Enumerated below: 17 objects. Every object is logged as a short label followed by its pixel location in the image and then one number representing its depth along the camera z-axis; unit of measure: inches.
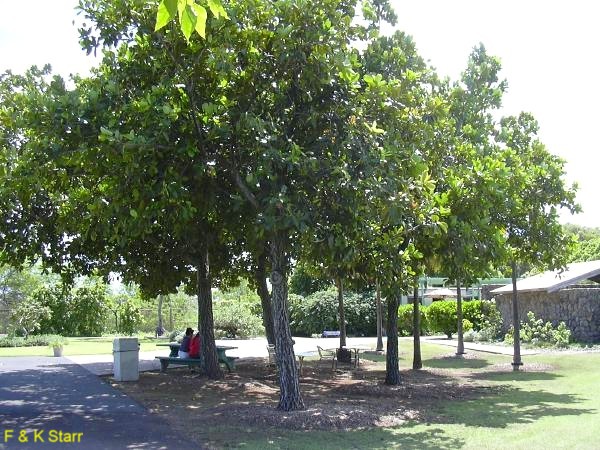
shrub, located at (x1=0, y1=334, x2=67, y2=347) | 1121.4
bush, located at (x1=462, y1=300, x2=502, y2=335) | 1154.0
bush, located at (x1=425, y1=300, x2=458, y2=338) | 1296.8
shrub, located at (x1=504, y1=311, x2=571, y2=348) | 944.3
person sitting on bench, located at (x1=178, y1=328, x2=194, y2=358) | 680.8
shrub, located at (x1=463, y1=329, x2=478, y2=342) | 1183.3
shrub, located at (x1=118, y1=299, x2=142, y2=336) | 1557.6
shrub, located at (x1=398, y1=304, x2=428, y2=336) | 1371.8
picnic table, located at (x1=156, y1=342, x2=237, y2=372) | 646.5
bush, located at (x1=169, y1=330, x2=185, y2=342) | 1289.1
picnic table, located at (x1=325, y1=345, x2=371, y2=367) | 725.5
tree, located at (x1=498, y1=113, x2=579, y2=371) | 559.8
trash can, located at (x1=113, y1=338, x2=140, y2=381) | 573.3
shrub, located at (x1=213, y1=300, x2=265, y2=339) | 1493.6
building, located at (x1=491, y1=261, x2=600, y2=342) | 976.9
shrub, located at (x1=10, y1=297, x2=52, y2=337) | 1279.5
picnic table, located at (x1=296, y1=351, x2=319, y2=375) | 622.4
